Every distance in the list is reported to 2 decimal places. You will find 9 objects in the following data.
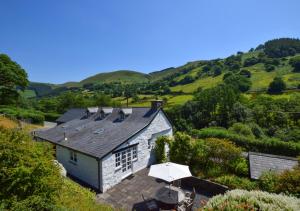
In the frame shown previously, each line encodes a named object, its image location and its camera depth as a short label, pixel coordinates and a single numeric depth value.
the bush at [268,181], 10.81
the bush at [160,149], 18.51
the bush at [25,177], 6.21
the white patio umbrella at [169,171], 11.13
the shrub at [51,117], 51.66
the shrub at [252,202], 5.74
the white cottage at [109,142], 14.26
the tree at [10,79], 40.25
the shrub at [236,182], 12.02
